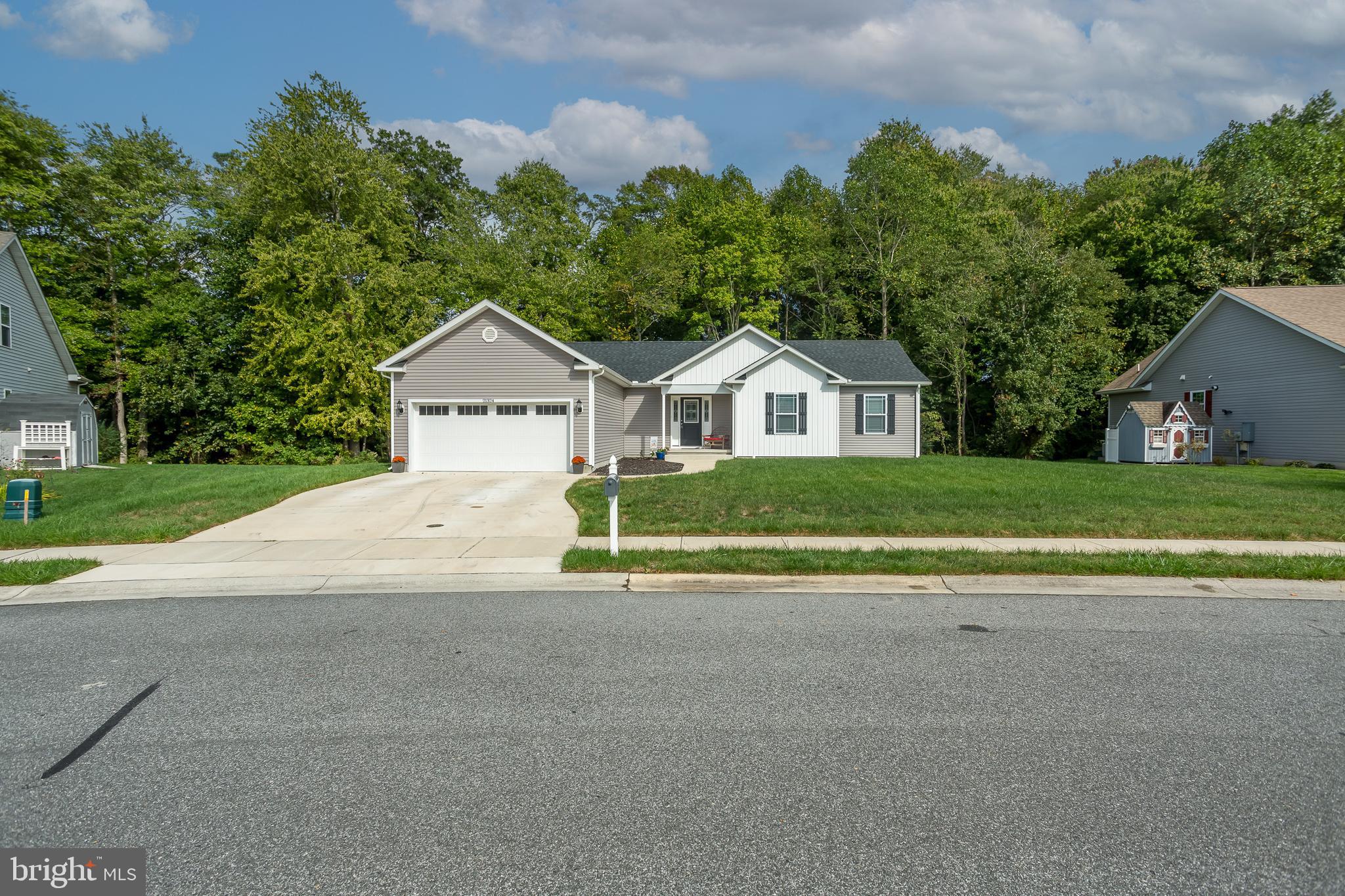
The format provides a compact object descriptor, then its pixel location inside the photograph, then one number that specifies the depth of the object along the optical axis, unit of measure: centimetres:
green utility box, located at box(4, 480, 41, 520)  1156
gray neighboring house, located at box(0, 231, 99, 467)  2327
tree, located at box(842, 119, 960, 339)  3656
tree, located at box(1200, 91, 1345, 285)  3058
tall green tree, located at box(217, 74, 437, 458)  2848
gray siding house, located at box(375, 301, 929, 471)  2083
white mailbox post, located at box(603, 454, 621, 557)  862
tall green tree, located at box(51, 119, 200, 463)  3048
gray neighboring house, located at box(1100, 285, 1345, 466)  2178
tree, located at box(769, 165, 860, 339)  3862
